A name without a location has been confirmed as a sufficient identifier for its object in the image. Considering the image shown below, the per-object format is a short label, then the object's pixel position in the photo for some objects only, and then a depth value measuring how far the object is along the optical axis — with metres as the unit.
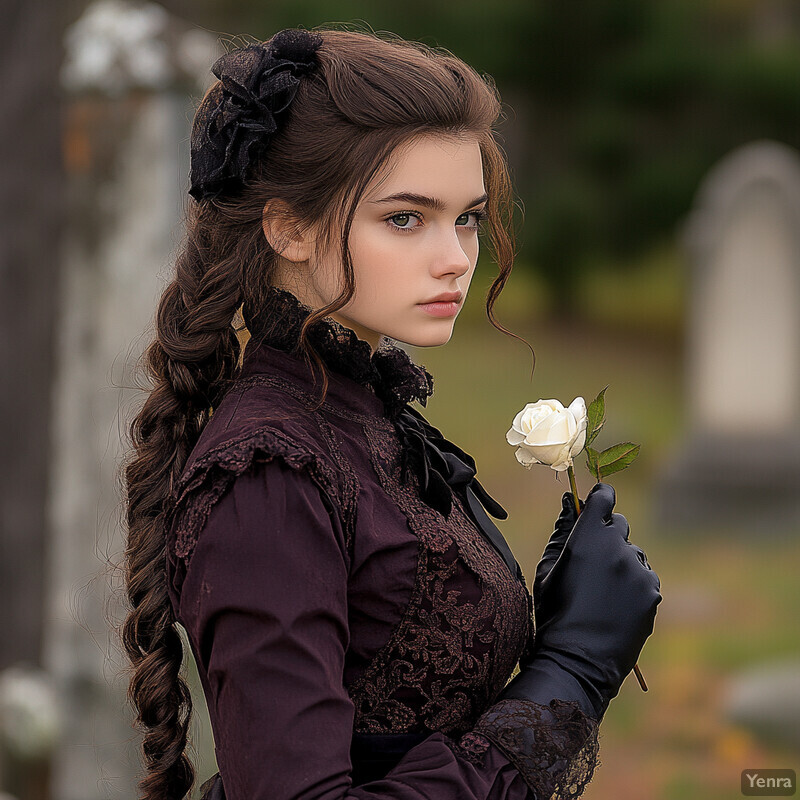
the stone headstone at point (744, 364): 13.07
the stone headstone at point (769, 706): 8.70
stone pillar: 6.89
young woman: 2.55
